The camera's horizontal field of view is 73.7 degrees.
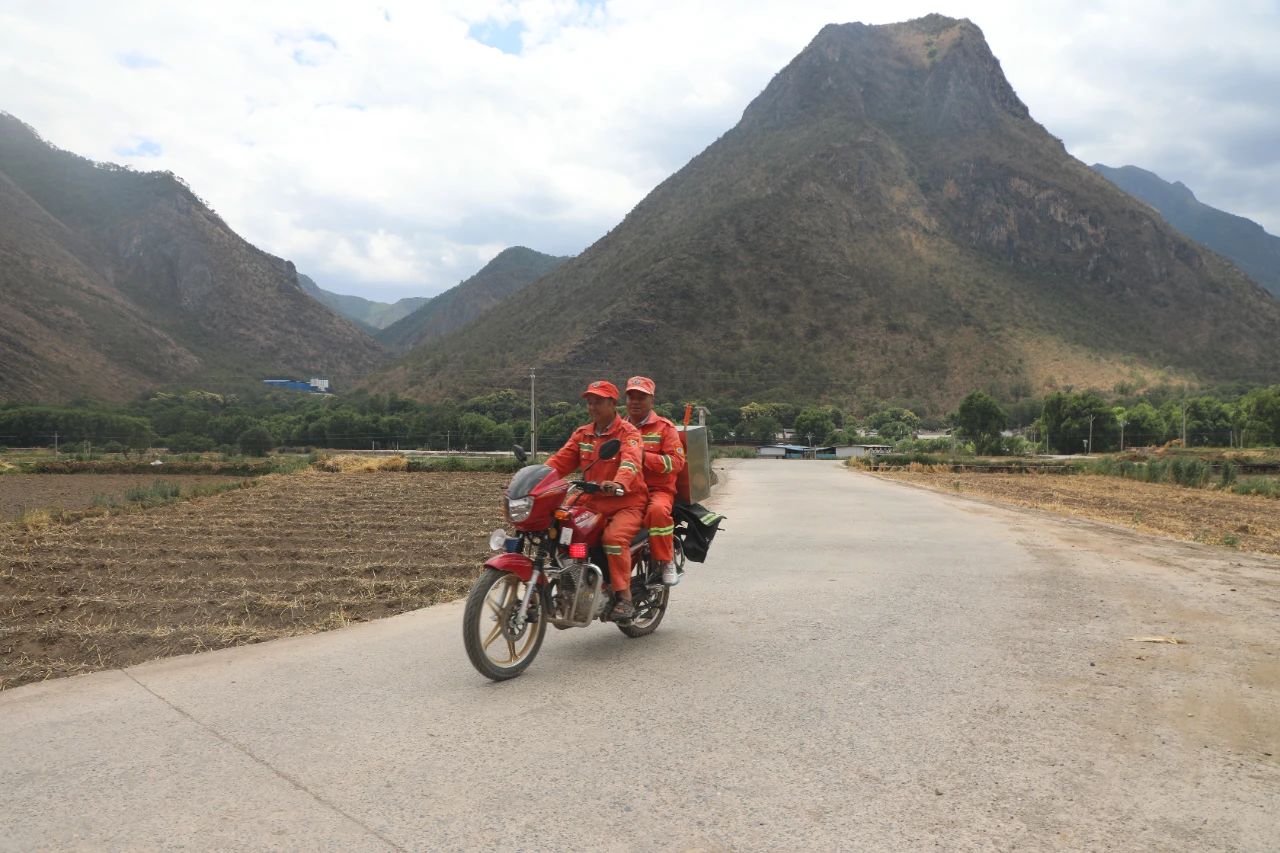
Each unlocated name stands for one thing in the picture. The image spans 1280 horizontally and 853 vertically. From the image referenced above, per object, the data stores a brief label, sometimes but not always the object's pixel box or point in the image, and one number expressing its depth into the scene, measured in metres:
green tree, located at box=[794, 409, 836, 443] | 86.88
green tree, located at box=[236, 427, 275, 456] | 62.97
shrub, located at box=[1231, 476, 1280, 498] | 28.65
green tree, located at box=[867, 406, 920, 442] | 88.31
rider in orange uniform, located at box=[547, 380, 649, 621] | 5.61
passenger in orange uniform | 6.00
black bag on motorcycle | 6.50
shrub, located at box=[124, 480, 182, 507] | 23.61
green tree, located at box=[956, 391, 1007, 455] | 77.19
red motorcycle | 5.05
